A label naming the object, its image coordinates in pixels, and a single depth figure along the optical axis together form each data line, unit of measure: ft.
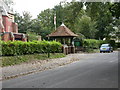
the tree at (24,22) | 176.04
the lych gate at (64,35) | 99.19
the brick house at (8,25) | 104.86
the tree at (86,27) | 144.23
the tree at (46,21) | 182.10
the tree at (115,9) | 44.29
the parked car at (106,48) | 111.34
